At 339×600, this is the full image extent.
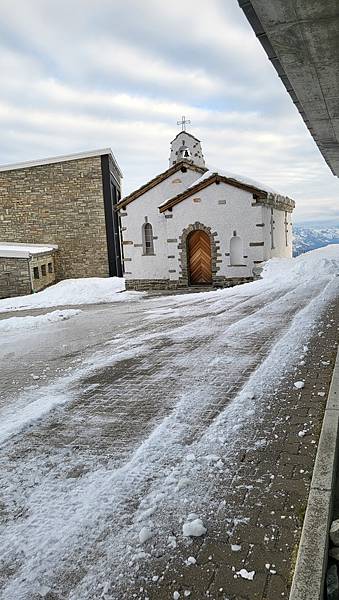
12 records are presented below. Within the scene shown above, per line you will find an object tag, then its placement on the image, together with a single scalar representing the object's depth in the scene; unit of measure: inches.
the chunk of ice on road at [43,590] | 104.9
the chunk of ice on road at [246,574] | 105.2
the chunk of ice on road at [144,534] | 120.7
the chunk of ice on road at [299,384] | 217.8
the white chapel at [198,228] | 749.9
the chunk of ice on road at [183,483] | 144.1
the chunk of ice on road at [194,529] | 121.1
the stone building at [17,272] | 858.8
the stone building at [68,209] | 1034.1
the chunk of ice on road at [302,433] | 170.6
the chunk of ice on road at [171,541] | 118.3
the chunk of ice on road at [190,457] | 159.7
